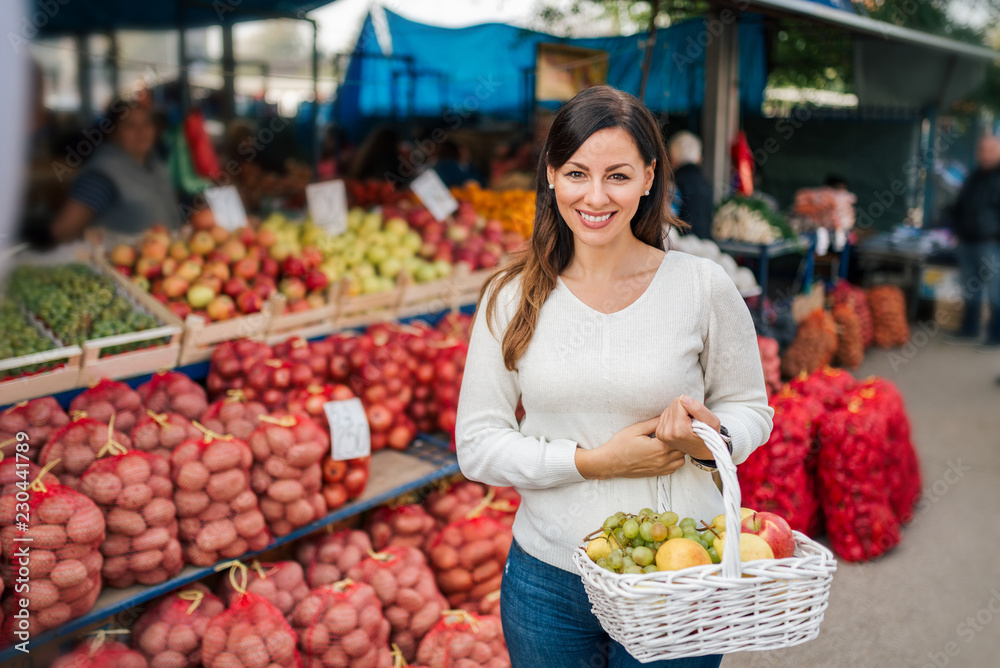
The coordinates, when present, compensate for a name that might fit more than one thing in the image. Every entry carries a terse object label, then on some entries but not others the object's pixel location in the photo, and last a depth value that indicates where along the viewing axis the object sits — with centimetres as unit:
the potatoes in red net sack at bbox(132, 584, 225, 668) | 240
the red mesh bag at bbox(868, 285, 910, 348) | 789
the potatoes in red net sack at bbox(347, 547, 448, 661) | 283
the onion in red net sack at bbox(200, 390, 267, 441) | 286
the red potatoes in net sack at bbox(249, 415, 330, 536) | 273
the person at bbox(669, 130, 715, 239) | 606
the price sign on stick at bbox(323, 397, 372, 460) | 289
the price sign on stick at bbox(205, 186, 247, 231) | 439
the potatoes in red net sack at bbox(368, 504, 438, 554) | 324
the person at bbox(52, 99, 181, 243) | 426
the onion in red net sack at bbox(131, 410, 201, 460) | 266
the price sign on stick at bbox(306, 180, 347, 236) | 480
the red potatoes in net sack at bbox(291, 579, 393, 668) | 253
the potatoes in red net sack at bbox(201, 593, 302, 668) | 233
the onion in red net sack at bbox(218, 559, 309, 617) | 272
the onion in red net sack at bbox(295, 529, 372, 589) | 293
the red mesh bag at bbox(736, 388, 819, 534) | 369
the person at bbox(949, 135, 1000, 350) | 786
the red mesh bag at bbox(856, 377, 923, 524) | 398
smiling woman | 159
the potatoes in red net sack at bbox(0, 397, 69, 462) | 252
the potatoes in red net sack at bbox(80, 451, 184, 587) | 233
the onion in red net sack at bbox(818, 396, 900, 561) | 373
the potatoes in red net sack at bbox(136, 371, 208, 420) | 295
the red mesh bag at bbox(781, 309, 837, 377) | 623
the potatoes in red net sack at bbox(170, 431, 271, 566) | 252
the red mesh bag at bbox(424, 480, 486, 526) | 341
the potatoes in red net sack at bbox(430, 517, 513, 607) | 304
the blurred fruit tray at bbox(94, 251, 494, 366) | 338
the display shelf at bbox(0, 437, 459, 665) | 223
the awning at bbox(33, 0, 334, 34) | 626
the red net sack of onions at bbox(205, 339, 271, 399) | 322
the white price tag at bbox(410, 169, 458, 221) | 519
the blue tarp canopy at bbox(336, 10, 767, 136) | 559
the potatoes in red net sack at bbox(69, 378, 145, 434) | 273
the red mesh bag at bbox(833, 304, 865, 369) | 699
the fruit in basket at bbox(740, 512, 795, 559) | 157
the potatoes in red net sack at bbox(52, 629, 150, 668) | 221
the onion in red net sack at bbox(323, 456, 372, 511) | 292
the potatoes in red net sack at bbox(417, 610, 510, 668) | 264
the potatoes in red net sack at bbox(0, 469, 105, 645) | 209
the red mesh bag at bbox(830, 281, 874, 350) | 745
